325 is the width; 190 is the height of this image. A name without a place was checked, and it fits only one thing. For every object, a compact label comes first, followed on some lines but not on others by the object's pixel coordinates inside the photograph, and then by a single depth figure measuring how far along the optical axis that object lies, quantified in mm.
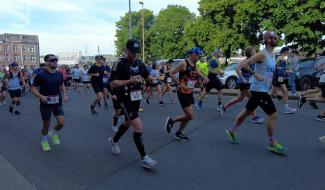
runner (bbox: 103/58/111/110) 11348
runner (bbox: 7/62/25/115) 11430
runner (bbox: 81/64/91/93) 20328
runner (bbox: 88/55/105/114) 10423
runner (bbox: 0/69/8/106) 11656
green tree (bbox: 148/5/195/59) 56594
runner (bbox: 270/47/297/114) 9391
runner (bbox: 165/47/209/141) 6336
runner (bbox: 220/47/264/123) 7664
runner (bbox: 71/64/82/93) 23194
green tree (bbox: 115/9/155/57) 72450
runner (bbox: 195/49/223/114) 9852
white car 18484
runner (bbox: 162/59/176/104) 12558
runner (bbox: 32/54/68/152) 6215
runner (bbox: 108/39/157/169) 4891
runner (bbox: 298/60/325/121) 8188
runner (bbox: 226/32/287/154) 5309
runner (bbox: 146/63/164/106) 12475
